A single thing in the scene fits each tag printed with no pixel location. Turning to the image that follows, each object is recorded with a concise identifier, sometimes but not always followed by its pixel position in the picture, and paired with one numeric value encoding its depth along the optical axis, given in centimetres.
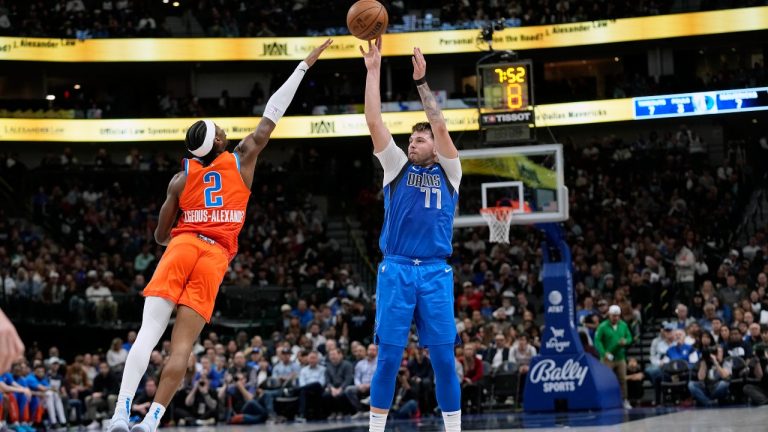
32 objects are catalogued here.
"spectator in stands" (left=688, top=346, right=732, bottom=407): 1675
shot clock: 1694
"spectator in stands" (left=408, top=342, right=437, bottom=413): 1747
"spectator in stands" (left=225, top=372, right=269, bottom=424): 1770
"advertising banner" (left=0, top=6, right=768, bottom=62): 3203
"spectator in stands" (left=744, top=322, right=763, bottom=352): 1717
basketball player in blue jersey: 754
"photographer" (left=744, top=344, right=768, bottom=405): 1653
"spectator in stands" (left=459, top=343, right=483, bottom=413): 1775
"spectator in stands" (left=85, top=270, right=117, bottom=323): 2248
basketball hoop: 1614
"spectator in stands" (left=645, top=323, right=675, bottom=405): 1750
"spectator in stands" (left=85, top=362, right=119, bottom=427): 1838
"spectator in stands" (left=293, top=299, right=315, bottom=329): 2233
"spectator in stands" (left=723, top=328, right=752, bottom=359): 1702
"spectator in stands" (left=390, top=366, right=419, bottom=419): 1698
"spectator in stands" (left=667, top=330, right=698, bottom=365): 1741
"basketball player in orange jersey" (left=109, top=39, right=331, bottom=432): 713
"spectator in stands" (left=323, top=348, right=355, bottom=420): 1781
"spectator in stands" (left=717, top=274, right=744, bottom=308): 2042
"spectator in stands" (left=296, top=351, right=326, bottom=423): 1781
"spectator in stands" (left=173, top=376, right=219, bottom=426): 1781
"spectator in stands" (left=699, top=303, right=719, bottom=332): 1844
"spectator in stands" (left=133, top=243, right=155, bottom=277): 2561
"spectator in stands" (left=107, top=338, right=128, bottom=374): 1921
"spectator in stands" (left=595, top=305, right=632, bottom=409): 1764
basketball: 836
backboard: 1605
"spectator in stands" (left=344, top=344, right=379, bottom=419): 1772
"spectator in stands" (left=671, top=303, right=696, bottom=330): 1831
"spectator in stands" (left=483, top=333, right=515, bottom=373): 1802
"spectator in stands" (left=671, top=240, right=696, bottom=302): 2195
